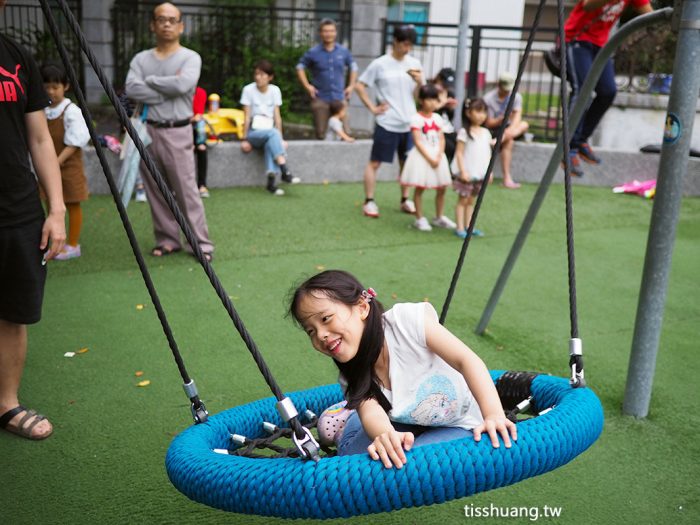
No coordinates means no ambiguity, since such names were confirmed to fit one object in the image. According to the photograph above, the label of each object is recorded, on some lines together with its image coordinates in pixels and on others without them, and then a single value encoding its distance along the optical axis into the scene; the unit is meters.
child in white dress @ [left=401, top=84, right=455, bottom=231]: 7.04
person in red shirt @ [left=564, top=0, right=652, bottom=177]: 4.41
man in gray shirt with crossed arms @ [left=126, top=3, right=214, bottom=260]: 5.59
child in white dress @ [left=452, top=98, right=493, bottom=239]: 6.92
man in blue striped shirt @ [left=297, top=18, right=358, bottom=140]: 9.69
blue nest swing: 1.83
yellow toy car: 9.24
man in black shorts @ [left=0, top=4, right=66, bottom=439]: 2.93
